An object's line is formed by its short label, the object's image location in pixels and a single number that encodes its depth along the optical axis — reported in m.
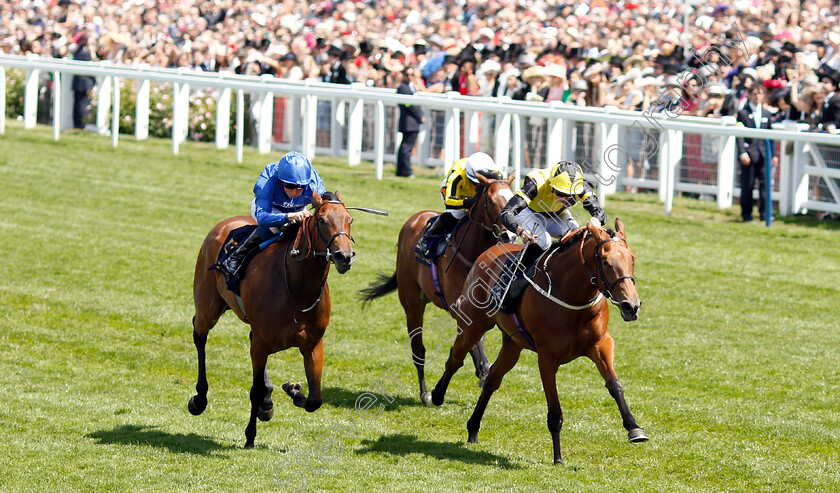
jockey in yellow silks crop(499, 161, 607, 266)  14.36
